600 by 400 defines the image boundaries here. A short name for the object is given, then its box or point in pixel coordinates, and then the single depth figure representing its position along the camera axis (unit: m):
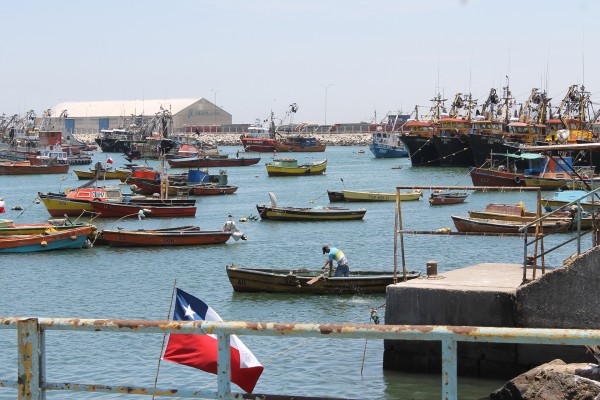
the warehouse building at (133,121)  160.60
